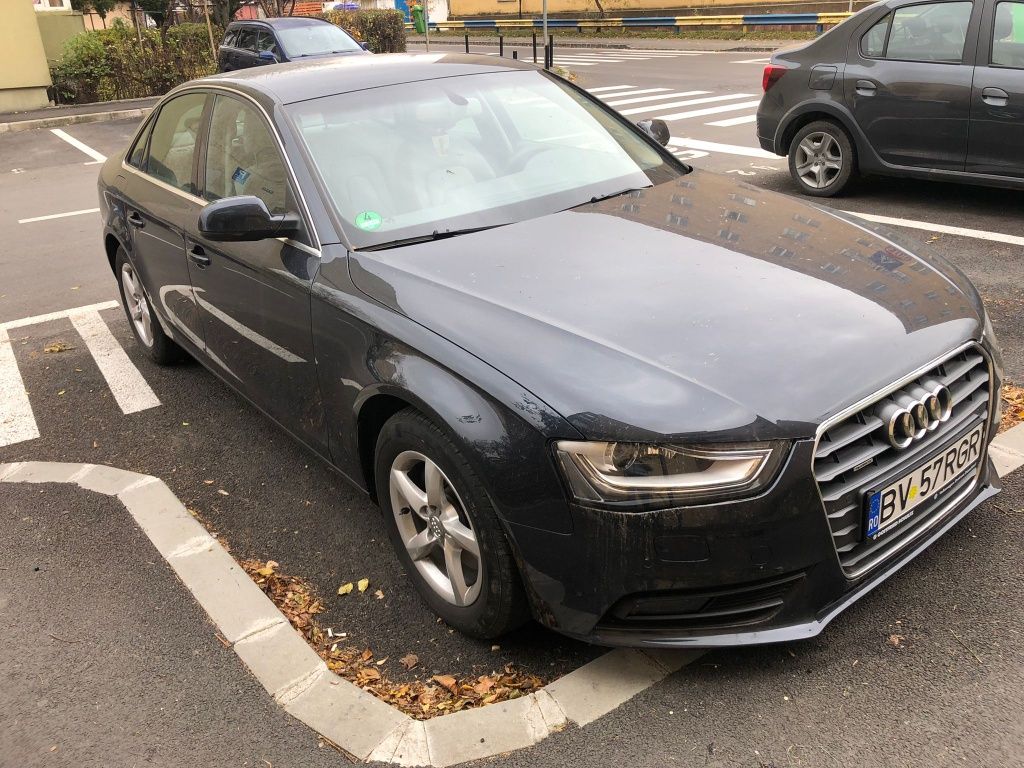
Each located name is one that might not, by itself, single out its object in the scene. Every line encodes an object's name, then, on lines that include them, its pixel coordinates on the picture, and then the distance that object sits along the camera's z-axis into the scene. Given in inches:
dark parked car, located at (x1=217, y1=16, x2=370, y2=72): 610.9
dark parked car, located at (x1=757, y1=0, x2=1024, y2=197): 264.7
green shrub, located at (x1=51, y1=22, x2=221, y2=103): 780.0
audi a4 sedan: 90.0
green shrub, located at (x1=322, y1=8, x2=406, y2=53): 967.0
